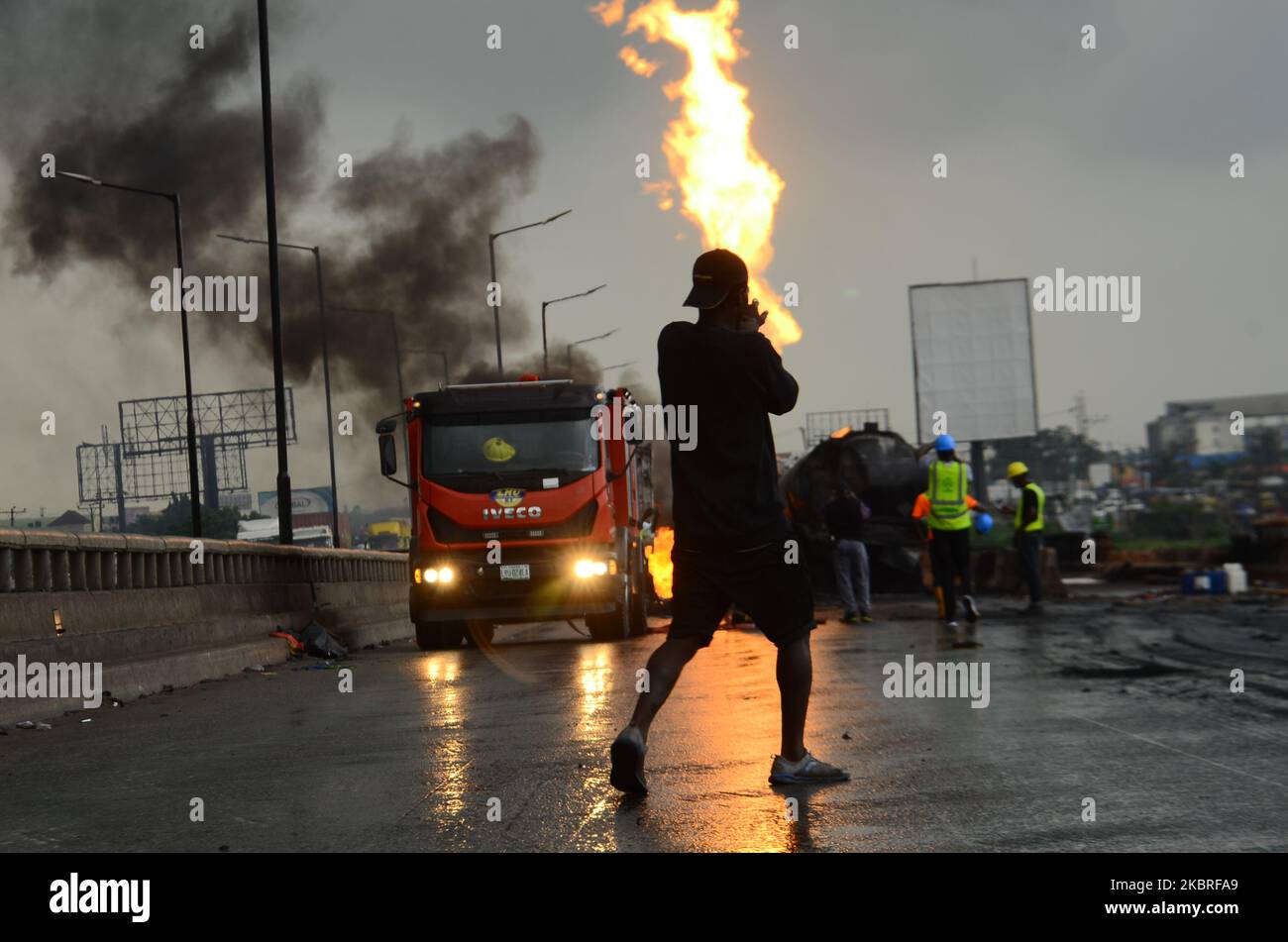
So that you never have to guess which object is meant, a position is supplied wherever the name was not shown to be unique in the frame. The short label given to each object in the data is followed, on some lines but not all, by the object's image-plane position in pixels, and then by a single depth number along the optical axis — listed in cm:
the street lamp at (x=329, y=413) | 5050
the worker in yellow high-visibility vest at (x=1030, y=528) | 2039
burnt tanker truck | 3338
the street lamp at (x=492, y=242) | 4772
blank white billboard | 5478
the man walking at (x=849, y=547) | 2084
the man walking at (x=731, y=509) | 656
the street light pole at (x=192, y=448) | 3653
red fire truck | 1892
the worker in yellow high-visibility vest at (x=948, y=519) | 1834
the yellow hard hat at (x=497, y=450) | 1894
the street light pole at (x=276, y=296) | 2597
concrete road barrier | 1256
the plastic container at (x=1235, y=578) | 2466
